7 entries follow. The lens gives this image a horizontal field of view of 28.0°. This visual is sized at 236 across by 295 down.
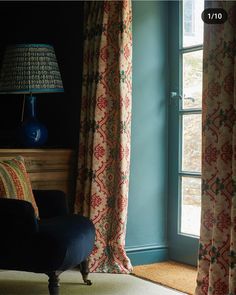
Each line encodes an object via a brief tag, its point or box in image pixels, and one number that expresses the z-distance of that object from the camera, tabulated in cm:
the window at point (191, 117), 318
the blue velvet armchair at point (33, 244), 237
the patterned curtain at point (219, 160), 235
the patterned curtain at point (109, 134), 309
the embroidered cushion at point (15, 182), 263
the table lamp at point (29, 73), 314
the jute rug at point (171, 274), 283
